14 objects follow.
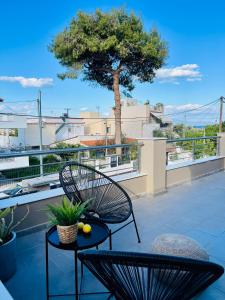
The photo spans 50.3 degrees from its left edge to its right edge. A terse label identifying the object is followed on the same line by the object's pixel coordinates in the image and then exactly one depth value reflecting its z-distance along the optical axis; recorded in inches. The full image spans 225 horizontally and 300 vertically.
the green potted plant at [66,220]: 62.4
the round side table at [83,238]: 61.7
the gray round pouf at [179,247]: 69.8
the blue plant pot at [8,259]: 74.1
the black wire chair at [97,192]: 89.4
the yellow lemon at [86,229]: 68.6
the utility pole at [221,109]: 535.6
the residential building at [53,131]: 956.6
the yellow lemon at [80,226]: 70.2
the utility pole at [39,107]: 597.6
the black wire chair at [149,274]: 38.4
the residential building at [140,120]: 925.8
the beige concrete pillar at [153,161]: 159.9
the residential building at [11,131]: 730.1
